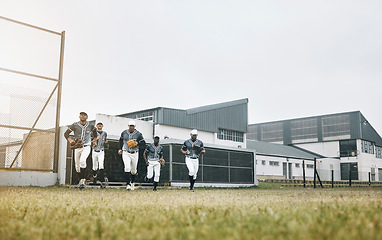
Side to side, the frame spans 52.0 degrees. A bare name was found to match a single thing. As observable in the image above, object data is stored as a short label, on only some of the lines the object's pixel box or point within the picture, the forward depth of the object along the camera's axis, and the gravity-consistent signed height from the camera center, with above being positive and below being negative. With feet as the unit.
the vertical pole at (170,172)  75.95 -1.24
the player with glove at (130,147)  47.45 +2.24
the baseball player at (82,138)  46.62 +3.20
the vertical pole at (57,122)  53.36 +5.73
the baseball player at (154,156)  49.67 +1.19
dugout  70.49 -0.26
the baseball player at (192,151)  50.96 +1.92
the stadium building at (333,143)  202.08 +13.31
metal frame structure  50.03 +9.19
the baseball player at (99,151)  49.96 +1.80
